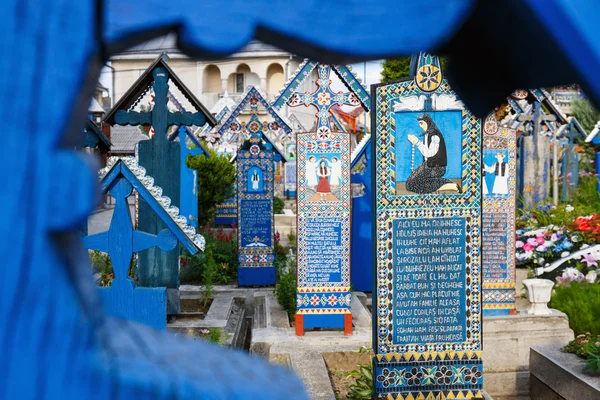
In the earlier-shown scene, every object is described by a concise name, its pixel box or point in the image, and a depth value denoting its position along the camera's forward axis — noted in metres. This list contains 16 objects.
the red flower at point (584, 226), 8.66
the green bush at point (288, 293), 7.14
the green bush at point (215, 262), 9.42
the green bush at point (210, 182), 13.96
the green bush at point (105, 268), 6.32
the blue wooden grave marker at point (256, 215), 9.23
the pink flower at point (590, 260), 7.66
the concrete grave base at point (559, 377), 4.29
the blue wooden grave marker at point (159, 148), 7.01
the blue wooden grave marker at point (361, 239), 8.42
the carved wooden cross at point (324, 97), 6.60
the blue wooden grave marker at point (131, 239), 4.31
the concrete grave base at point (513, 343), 5.34
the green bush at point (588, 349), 4.32
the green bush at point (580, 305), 5.81
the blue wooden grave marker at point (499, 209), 6.36
